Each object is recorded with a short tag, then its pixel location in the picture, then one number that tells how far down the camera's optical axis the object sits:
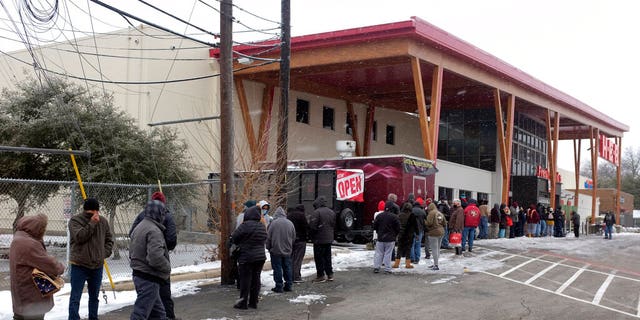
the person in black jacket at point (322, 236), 12.16
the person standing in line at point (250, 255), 9.42
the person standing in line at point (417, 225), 14.28
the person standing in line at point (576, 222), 30.36
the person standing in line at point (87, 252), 8.04
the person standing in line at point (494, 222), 24.92
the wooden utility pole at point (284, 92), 14.00
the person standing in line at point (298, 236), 12.03
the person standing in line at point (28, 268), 6.27
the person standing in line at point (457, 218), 16.56
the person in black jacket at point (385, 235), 13.36
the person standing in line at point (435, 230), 14.45
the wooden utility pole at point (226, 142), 11.66
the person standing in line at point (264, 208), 11.30
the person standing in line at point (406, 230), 14.28
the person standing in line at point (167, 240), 8.30
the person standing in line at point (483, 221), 21.98
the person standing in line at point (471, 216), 17.52
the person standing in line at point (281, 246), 10.88
